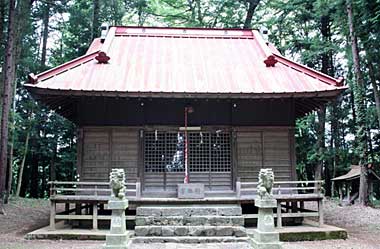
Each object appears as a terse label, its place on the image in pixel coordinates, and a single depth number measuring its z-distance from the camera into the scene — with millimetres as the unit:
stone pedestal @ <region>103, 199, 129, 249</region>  8133
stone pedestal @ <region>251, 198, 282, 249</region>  8117
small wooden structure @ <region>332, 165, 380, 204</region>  17906
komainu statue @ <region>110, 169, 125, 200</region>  8383
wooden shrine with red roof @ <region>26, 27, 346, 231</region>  11766
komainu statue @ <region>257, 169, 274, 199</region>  8453
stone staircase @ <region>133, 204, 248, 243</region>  9422
